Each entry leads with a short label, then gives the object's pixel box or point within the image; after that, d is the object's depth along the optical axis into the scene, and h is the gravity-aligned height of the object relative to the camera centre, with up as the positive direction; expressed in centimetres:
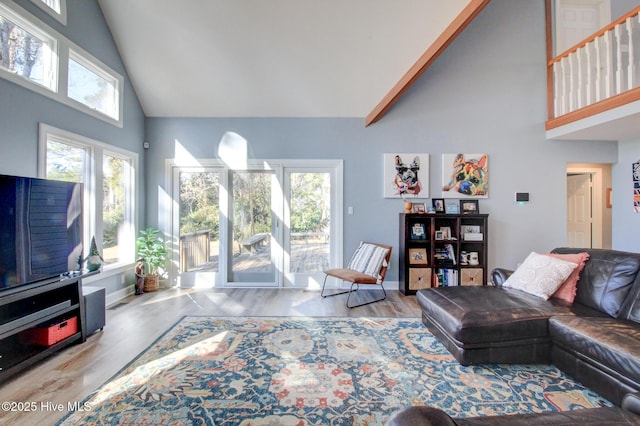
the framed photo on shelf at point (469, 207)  419 +8
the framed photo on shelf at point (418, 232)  412 -30
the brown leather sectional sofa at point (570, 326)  170 -84
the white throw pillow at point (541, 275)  244 -60
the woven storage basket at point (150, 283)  406 -106
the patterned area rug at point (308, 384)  167 -124
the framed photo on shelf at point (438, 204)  420 +13
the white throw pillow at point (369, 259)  374 -68
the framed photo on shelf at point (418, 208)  414 +7
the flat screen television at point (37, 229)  208 -13
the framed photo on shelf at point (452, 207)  419 +8
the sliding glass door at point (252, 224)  435 -18
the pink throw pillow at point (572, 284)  242 -66
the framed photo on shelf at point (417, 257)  404 -68
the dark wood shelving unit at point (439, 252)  398 -61
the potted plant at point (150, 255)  406 -64
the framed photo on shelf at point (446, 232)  408 -30
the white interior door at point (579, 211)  494 +1
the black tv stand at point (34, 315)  200 -85
